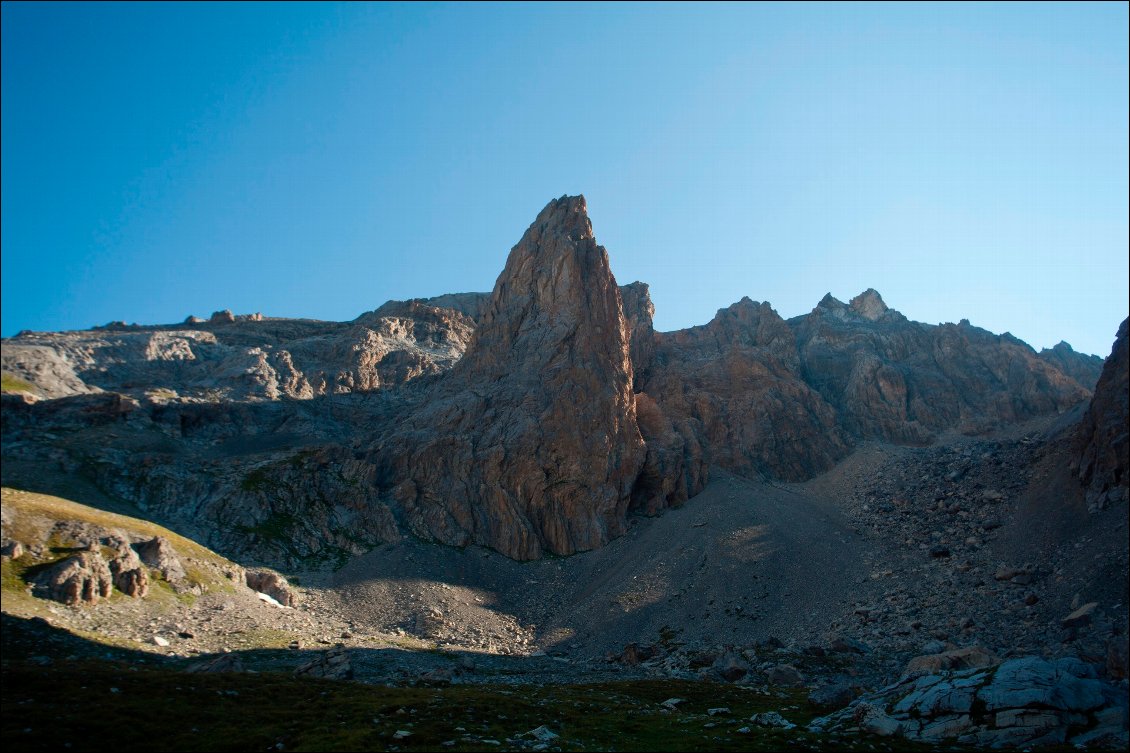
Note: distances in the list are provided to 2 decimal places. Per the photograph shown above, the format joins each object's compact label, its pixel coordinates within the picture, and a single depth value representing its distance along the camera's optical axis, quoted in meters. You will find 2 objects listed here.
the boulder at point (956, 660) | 53.59
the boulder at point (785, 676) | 62.31
